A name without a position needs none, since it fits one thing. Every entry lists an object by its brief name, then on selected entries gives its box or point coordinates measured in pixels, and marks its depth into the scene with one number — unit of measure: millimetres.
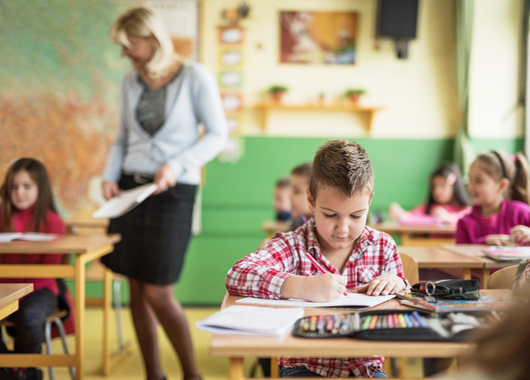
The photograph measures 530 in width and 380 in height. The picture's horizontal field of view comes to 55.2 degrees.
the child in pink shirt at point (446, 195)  3775
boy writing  1152
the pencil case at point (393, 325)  817
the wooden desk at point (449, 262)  1809
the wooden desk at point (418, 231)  3012
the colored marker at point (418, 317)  869
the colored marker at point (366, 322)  850
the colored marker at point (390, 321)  858
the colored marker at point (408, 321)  856
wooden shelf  4273
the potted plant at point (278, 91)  4253
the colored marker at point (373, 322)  851
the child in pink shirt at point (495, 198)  2408
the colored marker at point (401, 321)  856
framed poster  4324
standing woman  2229
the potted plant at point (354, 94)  4301
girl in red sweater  2332
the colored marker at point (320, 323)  844
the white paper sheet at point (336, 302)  1028
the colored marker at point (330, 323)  849
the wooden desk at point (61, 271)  1941
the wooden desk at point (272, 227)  3115
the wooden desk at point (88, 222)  3441
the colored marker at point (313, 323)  848
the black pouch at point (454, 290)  1056
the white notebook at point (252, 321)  836
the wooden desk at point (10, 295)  1161
